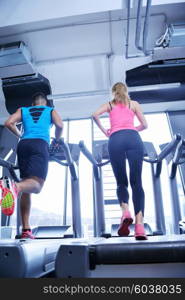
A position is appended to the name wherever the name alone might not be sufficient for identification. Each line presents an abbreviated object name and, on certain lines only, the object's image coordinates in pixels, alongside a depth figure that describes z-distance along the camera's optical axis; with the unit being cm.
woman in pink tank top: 209
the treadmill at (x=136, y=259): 149
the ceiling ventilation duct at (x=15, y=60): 434
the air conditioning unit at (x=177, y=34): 398
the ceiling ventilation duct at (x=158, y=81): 453
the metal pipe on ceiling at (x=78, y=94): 543
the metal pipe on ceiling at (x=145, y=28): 339
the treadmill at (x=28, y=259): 129
